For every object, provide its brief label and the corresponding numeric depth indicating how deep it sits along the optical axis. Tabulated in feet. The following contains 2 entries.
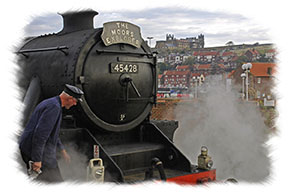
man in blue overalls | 13.32
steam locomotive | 17.90
